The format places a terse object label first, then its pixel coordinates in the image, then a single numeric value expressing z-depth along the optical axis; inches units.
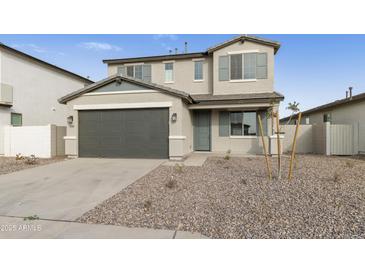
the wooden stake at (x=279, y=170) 251.1
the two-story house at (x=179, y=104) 420.5
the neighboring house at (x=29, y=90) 535.2
